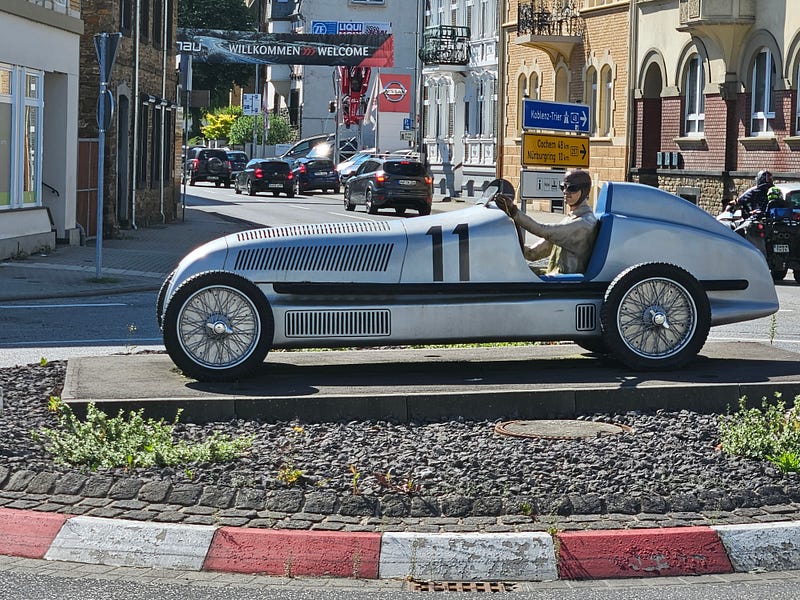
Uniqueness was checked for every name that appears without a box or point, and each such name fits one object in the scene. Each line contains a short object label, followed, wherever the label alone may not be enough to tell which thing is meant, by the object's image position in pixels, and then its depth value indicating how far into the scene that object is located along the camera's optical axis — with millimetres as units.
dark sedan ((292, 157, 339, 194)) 65000
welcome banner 58969
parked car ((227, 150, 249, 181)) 74938
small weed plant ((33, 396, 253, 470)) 7117
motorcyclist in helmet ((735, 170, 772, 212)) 24672
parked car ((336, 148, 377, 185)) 68750
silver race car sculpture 9461
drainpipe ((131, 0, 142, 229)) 32844
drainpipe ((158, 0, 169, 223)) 37562
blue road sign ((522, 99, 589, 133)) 26422
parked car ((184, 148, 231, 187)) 72938
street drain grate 5727
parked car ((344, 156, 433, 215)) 46844
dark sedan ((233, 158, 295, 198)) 60406
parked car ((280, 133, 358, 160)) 81688
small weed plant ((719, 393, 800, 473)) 7214
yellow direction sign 26250
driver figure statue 10109
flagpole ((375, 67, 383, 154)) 76438
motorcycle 23828
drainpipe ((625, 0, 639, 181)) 43312
